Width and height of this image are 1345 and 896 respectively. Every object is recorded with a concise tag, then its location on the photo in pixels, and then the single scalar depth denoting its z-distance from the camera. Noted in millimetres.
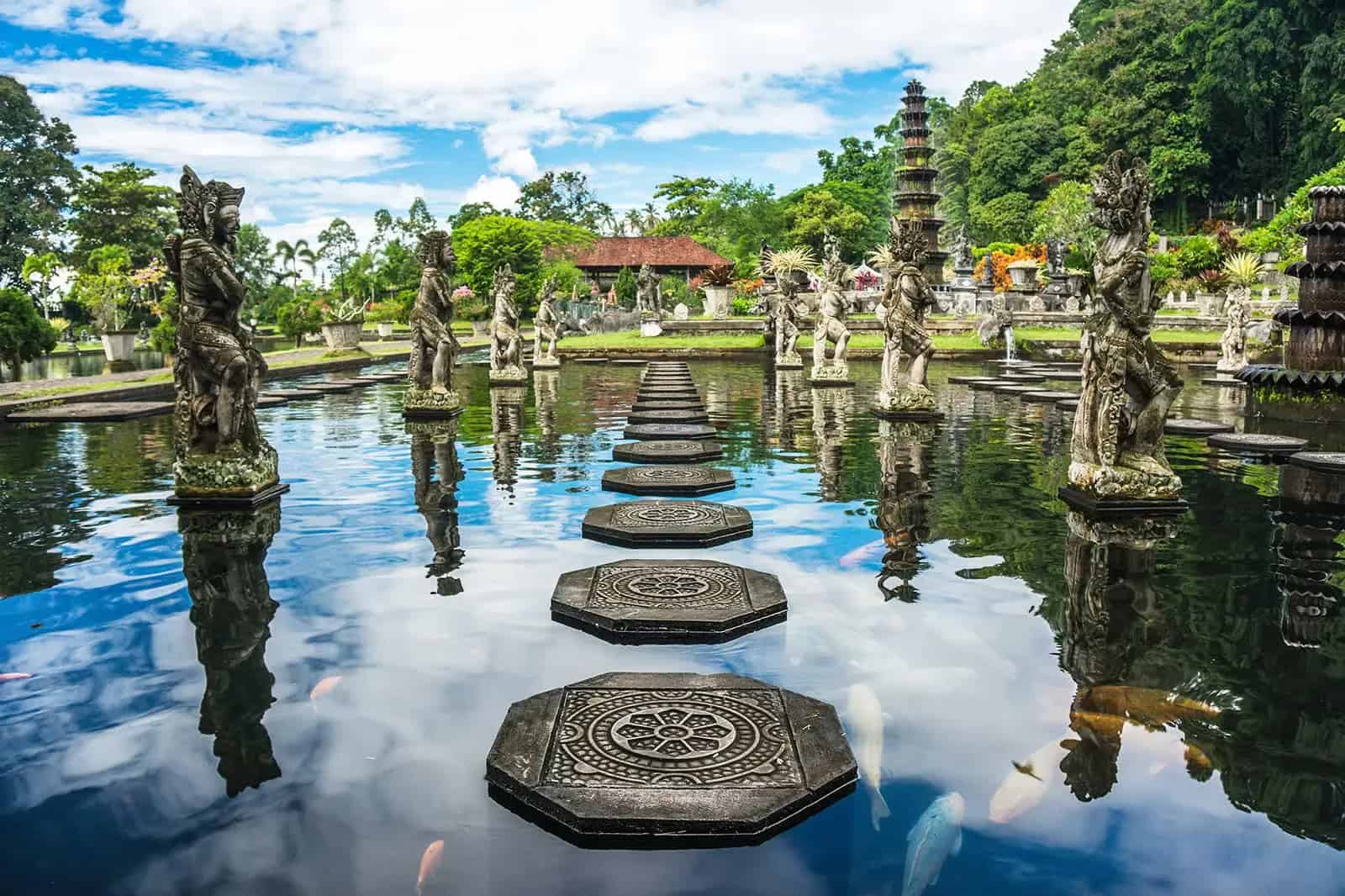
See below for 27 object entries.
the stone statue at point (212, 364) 7191
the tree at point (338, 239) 89375
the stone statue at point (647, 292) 38219
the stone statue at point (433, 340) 12727
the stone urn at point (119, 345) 25016
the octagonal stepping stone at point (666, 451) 9734
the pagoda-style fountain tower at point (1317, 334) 10656
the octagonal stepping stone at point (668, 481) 8094
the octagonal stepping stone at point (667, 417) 12750
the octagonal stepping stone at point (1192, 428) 11164
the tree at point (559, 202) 71625
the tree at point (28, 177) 42719
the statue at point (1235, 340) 19906
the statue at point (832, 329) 18031
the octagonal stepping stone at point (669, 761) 3016
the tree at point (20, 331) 19891
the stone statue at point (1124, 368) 6801
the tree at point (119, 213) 45500
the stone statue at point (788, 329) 22656
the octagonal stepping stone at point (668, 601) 4715
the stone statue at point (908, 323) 11977
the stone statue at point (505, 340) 18422
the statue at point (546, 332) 23797
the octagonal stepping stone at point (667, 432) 11242
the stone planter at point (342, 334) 27922
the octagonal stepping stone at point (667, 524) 6414
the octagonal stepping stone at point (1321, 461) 8359
